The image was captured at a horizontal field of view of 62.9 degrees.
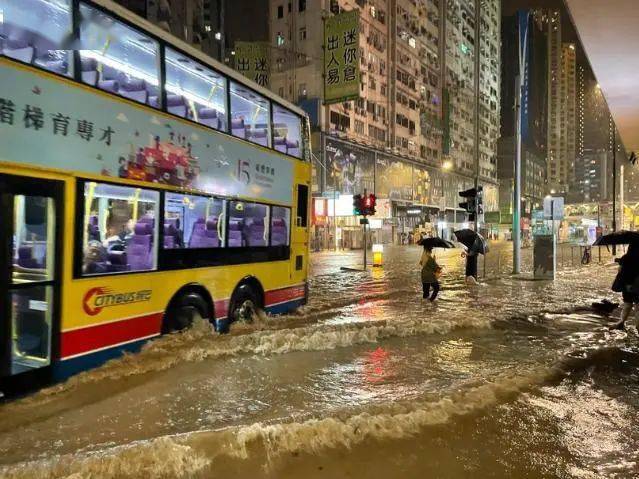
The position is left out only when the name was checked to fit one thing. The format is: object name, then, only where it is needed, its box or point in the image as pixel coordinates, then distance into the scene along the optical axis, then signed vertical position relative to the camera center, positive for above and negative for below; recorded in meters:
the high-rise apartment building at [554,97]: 168.88 +49.52
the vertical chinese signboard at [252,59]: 26.94 +9.42
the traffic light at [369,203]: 25.17 +1.92
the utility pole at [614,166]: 32.88 +5.59
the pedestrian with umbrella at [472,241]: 16.89 +0.12
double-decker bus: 5.13 +0.64
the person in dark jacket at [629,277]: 9.30 -0.53
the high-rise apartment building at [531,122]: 116.81 +32.62
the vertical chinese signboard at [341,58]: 33.16 +11.89
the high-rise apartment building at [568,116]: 174.62 +44.59
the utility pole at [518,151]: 21.42 +3.95
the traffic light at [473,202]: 20.16 +1.67
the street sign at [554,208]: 20.90 +1.57
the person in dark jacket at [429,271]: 13.59 -0.70
